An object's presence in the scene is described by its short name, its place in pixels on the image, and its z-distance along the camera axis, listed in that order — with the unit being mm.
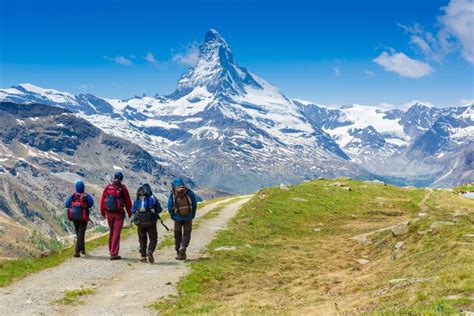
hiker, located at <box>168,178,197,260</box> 26641
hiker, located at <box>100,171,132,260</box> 27031
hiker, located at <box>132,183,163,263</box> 26188
